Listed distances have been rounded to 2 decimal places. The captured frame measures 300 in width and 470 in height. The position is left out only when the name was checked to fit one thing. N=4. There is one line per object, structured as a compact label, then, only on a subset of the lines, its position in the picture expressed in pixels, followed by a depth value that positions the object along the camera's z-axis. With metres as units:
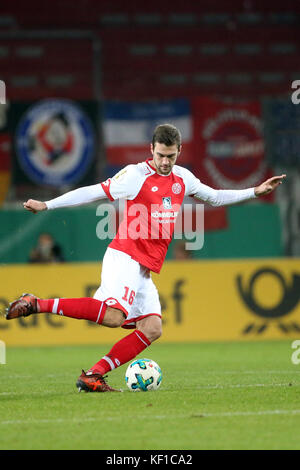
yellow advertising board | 26.23
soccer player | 13.96
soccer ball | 14.30
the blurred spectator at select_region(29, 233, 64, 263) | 28.56
